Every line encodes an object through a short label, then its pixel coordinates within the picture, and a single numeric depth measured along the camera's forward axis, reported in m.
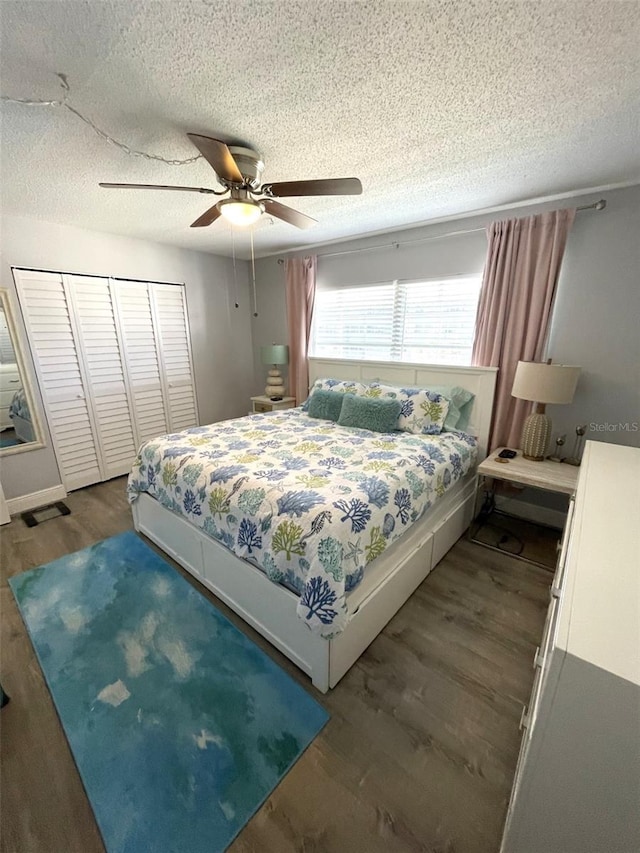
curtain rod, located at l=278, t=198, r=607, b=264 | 2.16
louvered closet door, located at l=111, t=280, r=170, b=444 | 3.43
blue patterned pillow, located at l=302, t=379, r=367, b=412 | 3.09
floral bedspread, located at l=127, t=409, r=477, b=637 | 1.42
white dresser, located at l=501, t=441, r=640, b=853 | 0.64
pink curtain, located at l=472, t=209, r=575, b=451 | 2.35
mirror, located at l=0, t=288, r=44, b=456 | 2.75
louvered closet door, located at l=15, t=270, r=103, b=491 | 2.89
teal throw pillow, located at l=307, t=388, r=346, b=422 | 3.04
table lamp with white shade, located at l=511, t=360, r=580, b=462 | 2.16
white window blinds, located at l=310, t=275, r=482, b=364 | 2.93
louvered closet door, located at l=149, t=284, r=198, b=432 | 3.71
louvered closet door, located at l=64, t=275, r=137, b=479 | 3.17
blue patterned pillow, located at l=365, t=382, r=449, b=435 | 2.59
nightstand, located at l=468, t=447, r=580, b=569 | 2.09
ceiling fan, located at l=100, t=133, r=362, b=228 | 1.53
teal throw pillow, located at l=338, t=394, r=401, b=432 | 2.65
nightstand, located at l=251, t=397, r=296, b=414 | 4.15
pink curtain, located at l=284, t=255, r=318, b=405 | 3.77
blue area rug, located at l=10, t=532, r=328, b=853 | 1.13
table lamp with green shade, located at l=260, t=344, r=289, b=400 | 4.04
